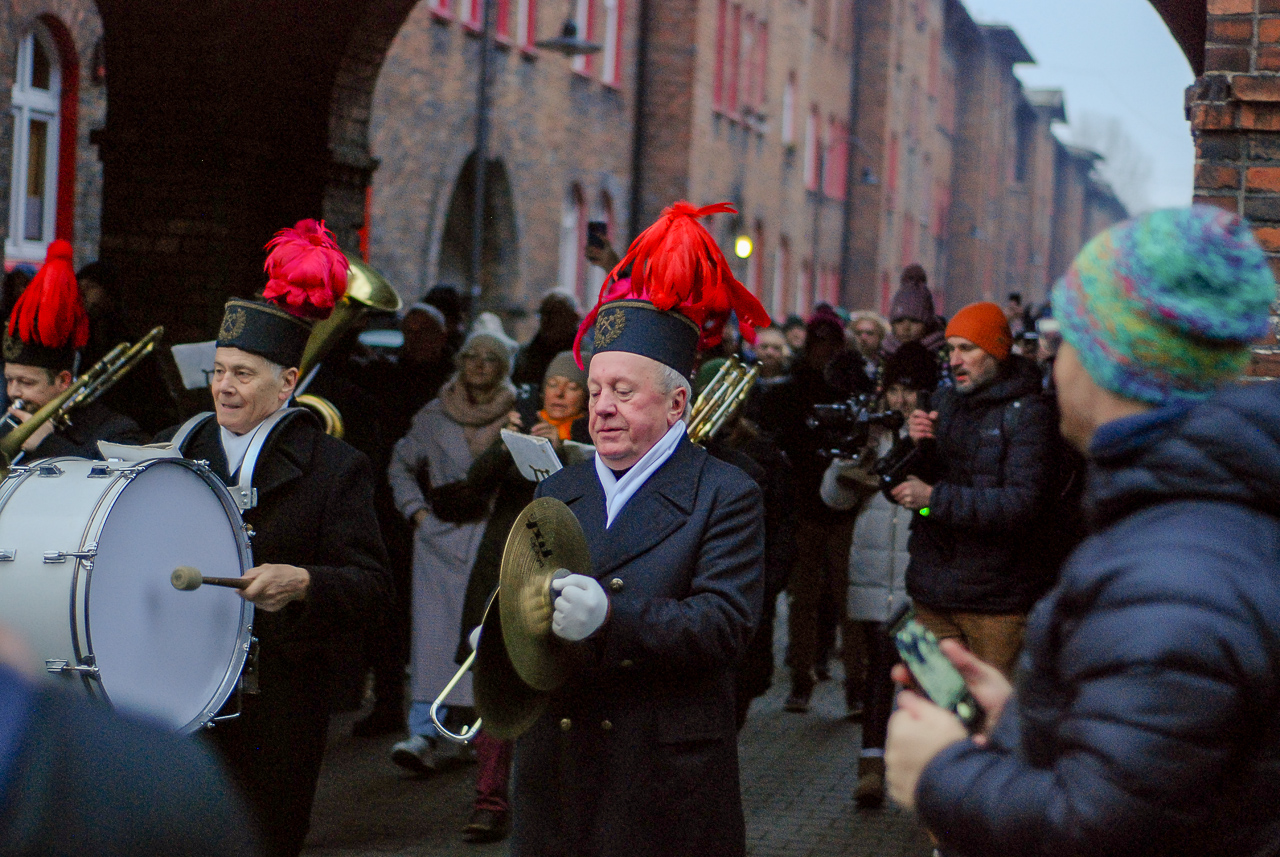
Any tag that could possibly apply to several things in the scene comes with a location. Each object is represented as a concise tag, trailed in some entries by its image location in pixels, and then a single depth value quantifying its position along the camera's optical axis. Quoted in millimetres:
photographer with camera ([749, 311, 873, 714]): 9234
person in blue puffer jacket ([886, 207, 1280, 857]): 2018
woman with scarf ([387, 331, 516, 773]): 7809
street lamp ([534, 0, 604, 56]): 18438
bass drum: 3797
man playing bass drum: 4434
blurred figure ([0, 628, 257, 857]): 1385
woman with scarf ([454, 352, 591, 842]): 6672
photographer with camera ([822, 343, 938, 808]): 8047
